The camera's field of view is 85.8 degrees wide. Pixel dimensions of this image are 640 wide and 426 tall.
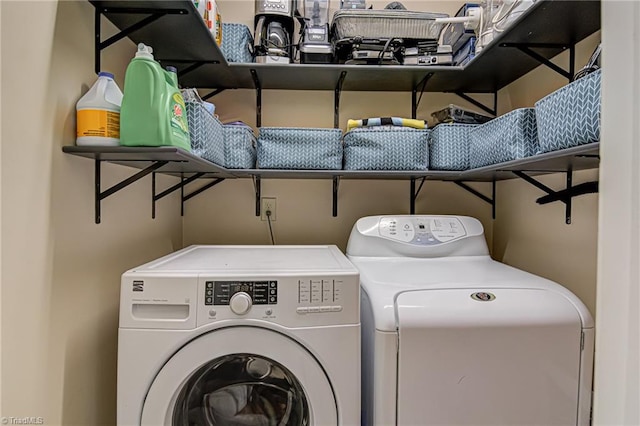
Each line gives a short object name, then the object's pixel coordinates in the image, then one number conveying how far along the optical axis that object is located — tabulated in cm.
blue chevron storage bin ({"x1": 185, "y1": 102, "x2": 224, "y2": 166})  124
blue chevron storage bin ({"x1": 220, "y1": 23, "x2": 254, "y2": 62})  163
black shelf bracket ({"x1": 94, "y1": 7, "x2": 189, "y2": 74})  112
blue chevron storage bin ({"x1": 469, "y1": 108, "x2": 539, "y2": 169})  123
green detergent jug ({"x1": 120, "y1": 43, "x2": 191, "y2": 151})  96
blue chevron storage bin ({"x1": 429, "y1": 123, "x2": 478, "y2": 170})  159
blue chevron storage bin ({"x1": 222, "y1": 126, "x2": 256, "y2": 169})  155
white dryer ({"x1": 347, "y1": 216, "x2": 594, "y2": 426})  99
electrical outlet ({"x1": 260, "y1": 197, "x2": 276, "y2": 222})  193
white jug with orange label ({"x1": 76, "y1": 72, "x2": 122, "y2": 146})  98
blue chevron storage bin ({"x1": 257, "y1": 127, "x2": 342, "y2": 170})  158
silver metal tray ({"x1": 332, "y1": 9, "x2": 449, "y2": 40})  161
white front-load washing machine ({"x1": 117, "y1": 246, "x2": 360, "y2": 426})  97
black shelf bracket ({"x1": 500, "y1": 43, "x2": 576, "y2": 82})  139
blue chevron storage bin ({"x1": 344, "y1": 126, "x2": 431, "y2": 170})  158
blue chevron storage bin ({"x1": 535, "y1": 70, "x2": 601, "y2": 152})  89
